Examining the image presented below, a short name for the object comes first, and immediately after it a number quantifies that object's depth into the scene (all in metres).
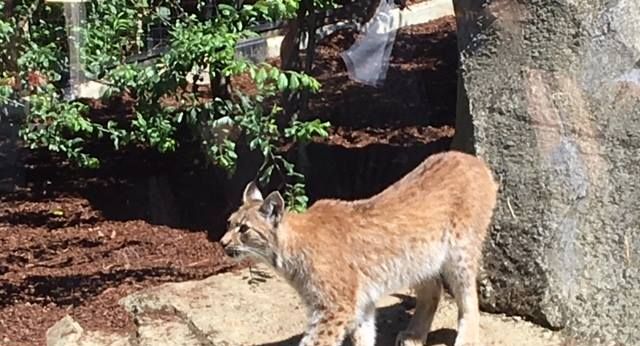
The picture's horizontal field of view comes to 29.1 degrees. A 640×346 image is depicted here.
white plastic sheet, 9.55
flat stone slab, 6.66
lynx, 6.16
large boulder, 6.42
